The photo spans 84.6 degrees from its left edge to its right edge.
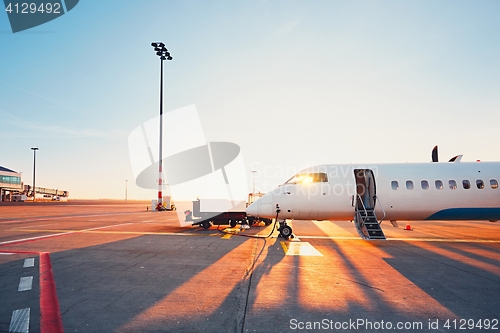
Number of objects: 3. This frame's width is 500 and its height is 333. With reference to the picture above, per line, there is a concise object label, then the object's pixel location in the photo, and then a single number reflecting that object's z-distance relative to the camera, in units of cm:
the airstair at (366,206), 1232
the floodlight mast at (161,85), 3453
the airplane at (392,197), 1316
